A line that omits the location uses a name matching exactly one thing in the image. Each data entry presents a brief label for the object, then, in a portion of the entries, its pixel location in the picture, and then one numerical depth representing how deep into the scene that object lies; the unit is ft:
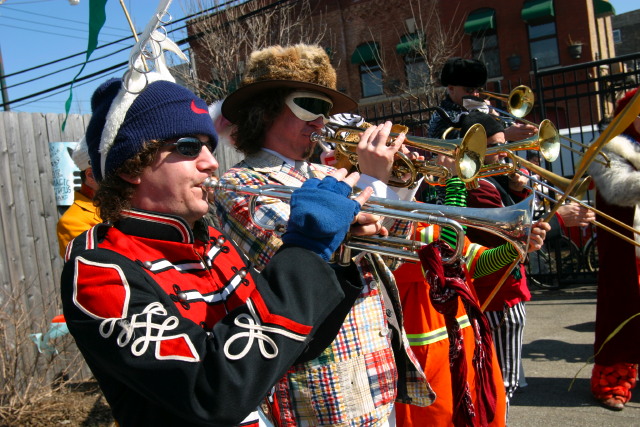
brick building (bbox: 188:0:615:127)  59.26
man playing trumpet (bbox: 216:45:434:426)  6.49
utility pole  41.38
